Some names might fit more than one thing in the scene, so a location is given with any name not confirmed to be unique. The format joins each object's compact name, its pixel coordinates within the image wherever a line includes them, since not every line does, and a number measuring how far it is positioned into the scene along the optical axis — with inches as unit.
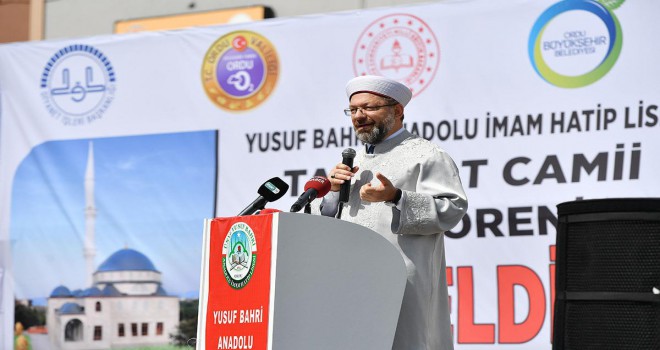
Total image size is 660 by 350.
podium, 231.4
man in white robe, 265.9
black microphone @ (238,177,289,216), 254.5
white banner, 395.1
